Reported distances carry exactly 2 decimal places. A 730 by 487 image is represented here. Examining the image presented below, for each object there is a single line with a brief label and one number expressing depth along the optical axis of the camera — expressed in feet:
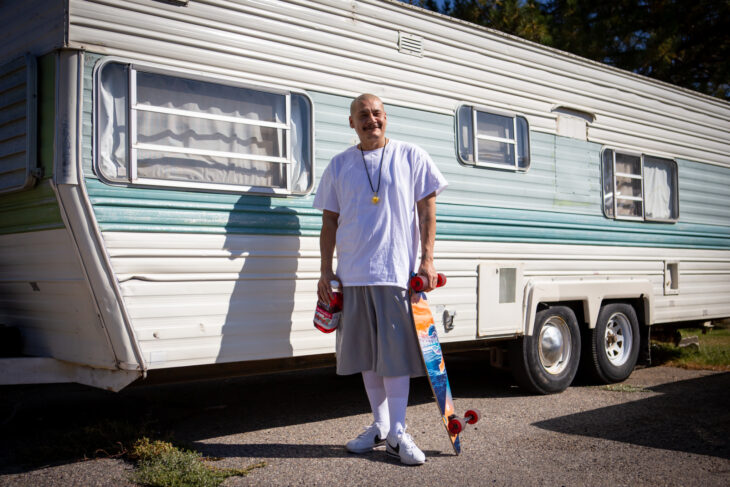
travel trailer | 12.75
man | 13.34
